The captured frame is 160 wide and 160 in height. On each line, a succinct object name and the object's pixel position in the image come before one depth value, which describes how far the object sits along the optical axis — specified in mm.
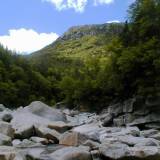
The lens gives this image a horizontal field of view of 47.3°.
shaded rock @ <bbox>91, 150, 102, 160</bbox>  6340
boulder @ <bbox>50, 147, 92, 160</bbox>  6051
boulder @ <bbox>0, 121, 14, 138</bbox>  8541
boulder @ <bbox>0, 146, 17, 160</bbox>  5946
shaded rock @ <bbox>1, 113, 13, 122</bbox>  11033
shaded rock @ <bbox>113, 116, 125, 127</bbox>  12754
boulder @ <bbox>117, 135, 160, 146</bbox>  7222
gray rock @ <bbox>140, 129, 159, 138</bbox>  9216
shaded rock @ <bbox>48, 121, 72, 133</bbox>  9755
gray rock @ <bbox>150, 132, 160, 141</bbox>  8567
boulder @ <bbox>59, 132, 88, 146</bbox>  7314
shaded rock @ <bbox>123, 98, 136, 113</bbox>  12952
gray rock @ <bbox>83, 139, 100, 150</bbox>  6872
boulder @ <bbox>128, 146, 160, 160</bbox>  6132
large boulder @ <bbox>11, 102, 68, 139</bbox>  8867
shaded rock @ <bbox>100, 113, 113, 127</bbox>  13109
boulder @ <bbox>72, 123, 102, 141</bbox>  8146
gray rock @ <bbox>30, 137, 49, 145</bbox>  8097
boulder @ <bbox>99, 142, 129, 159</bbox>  6110
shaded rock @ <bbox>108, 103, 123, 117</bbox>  13449
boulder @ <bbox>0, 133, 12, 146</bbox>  7496
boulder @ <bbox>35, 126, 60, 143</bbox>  8286
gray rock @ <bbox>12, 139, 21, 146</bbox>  7873
